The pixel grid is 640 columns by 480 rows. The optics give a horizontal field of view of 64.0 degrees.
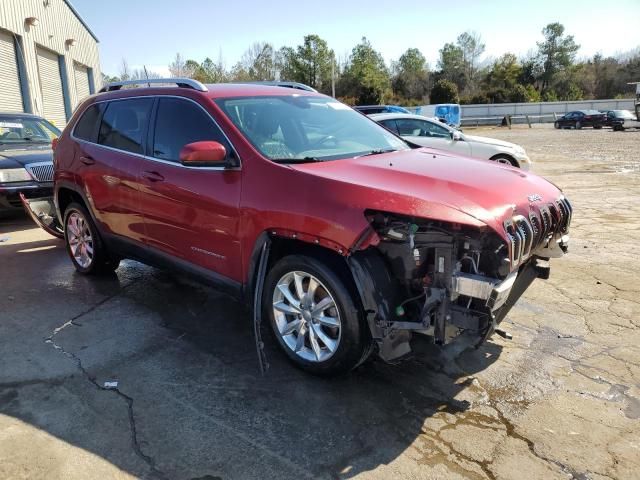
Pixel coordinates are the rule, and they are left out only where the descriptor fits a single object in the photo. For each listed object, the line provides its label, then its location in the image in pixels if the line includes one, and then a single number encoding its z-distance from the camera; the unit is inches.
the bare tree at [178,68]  2527.1
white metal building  673.6
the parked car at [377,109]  716.2
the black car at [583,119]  1491.1
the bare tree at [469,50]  3272.6
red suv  115.8
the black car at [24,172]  275.9
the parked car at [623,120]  1350.9
